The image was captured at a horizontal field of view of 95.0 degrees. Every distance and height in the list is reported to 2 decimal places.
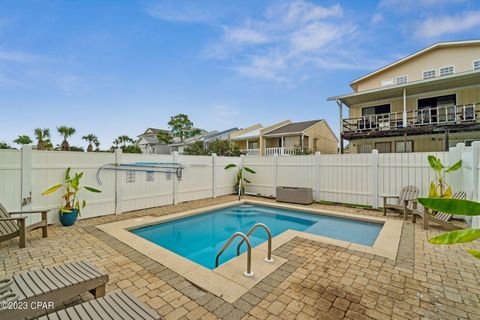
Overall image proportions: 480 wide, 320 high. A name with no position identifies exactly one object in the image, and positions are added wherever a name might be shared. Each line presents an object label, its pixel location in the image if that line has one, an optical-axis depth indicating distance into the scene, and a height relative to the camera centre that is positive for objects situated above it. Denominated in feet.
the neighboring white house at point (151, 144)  121.08 +9.42
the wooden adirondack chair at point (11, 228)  15.62 -5.02
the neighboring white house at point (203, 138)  100.85 +10.78
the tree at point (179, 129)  114.42 +16.39
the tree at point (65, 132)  81.53 +10.61
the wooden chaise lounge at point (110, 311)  7.28 -5.21
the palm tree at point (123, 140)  118.62 +11.07
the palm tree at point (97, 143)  104.66 +7.97
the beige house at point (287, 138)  74.95 +8.58
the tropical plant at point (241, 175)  42.14 -2.81
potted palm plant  22.17 -4.17
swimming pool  20.35 -7.84
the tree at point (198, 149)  74.79 +3.89
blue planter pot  22.15 -5.83
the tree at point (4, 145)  72.28 +5.23
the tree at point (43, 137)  77.38 +8.39
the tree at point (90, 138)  104.27 +10.50
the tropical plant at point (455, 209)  5.18 -1.16
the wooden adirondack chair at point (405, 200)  23.93 -4.47
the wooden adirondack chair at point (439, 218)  19.76 -5.38
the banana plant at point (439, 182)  23.48 -2.52
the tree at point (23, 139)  84.74 +8.07
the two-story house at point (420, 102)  44.65 +13.91
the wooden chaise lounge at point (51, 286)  8.00 -5.17
